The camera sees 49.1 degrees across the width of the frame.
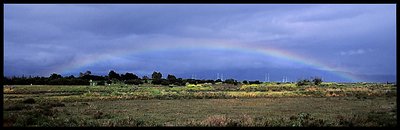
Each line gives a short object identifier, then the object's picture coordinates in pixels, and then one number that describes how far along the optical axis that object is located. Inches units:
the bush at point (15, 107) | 1444.5
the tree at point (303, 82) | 4953.3
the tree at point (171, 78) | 5871.1
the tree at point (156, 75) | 6955.7
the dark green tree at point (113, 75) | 6318.9
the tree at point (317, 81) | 5383.9
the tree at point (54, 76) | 4800.7
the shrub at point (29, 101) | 1849.2
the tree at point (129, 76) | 6318.9
